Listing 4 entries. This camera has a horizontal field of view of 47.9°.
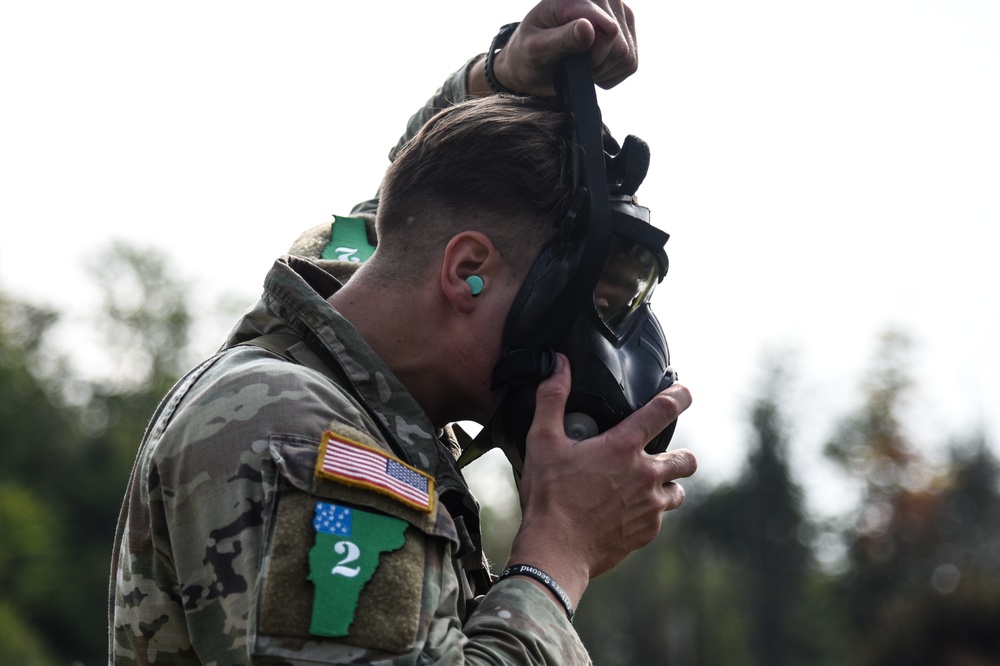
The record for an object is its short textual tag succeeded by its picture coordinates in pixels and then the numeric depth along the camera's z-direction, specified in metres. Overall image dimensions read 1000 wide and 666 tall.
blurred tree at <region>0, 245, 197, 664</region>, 40.19
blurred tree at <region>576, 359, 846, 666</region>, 60.59
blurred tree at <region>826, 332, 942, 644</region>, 49.72
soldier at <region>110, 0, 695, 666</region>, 2.15
